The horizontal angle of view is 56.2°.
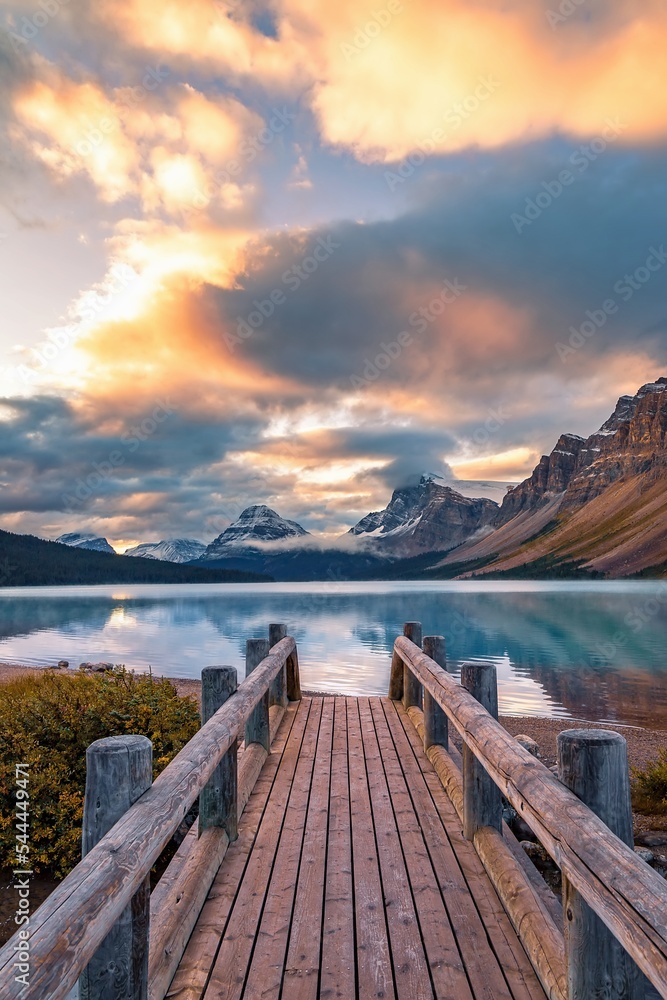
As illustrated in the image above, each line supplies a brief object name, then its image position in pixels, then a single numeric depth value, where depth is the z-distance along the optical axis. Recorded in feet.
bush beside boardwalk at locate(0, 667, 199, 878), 18.88
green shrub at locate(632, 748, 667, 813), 27.81
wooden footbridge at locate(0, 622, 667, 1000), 6.52
